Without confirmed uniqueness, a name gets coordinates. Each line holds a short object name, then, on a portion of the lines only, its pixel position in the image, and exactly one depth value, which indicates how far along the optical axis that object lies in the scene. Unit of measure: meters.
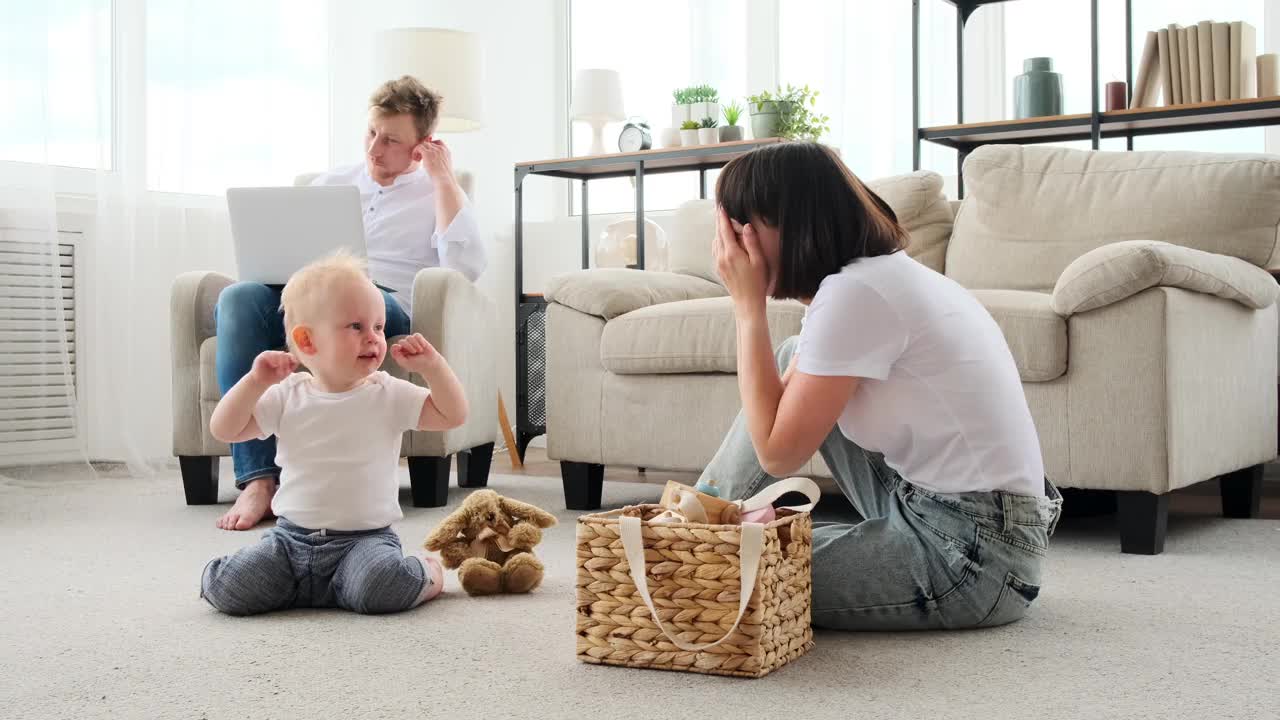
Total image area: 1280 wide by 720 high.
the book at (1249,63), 2.88
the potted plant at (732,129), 3.68
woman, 1.39
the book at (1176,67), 2.96
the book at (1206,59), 2.91
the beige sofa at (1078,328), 2.10
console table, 3.67
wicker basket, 1.29
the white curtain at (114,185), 3.40
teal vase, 3.14
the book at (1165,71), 2.97
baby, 1.65
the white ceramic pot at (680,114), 3.77
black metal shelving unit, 2.92
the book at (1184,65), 2.94
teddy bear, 1.84
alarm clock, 3.87
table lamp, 4.05
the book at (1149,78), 3.01
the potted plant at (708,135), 3.67
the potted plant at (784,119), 3.63
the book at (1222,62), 2.88
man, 2.68
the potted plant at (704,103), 3.73
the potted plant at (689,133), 3.70
